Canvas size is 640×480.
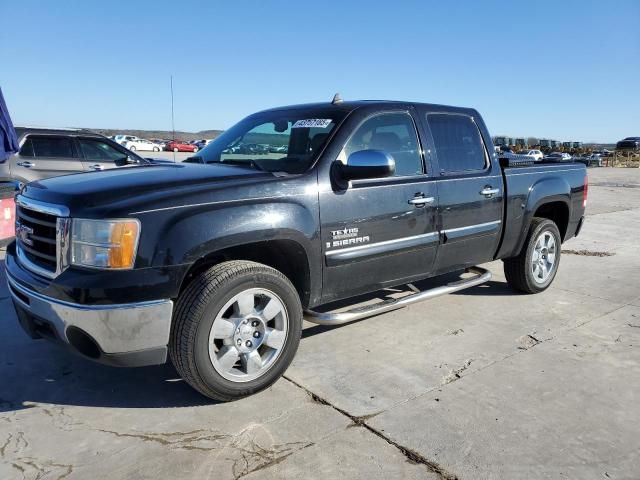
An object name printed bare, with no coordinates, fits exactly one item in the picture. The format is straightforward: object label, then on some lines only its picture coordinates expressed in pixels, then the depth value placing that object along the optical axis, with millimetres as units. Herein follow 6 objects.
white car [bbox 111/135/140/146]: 51656
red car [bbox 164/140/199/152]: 57562
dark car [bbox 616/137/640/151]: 42375
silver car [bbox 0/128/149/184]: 8562
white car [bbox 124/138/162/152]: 52088
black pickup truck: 2779
